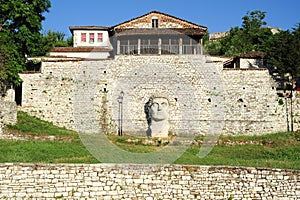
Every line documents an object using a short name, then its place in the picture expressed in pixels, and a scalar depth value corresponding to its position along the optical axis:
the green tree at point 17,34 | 26.41
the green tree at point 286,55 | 29.73
